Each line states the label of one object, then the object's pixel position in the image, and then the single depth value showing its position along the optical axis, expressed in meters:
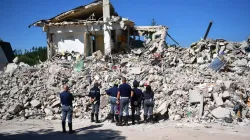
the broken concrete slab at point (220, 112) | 9.43
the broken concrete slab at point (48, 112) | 11.18
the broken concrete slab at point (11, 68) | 15.52
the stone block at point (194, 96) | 10.25
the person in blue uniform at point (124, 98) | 9.29
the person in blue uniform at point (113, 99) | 9.59
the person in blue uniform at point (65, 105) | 8.53
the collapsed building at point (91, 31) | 18.48
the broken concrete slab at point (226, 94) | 10.21
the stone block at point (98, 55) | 17.17
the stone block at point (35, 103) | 11.56
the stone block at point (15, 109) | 11.09
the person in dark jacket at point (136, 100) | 9.70
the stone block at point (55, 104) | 11.46
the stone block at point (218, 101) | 9.96
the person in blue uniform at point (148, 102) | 9.65
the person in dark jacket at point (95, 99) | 9.89
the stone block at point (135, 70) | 13.29
